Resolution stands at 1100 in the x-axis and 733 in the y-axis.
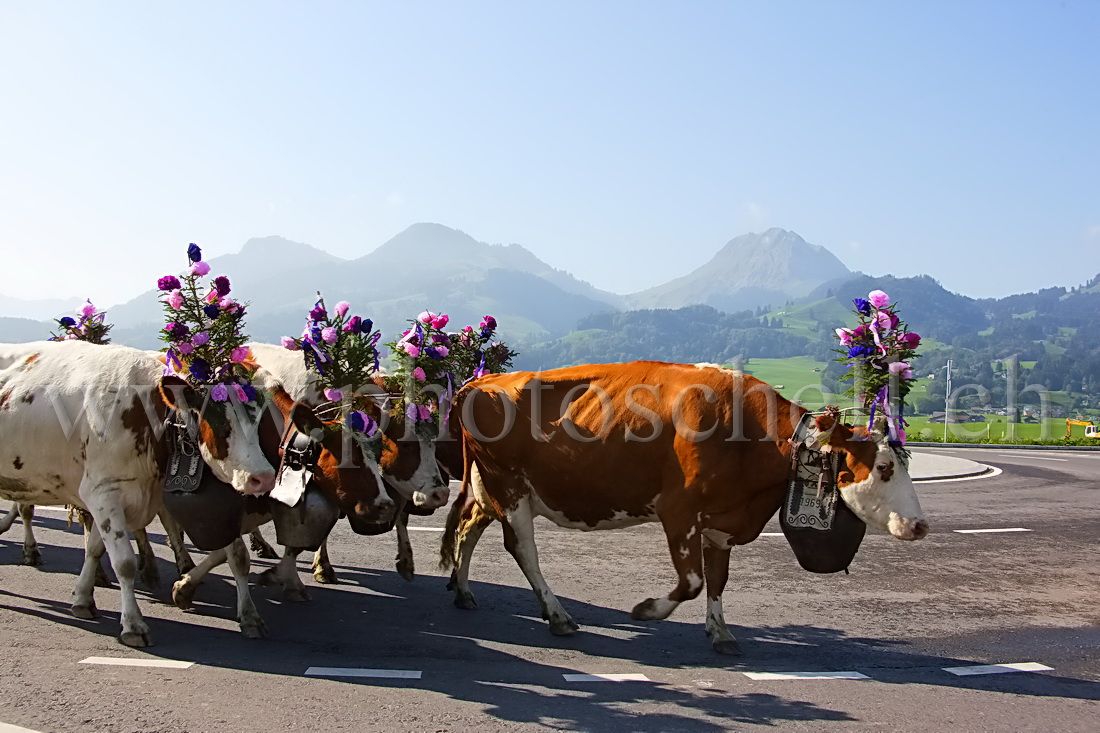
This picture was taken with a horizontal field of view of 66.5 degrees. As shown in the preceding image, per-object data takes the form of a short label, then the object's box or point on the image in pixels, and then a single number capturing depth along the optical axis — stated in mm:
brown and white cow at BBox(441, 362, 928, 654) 6555
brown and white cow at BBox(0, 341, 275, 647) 6645
